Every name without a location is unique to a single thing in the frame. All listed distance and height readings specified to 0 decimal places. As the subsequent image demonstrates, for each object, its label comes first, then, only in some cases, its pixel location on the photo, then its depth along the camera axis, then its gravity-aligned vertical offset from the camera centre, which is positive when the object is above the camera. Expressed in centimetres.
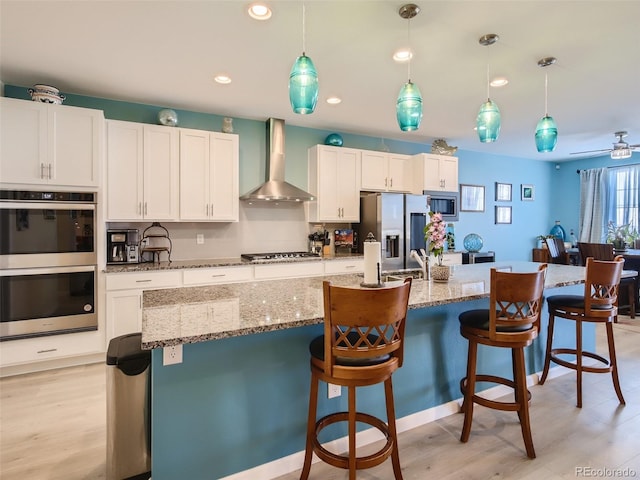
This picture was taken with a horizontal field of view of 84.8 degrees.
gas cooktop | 413 -29
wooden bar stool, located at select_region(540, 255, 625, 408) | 244 -52
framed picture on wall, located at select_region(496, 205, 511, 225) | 661 +37
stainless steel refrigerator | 456 +13
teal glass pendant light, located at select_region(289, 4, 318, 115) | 181 +77
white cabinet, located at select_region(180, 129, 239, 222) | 382 +63
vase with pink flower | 251 -6
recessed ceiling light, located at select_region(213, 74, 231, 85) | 312 +139
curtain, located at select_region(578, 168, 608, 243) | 654 +57
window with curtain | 617 +69
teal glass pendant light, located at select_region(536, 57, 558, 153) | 268 +77
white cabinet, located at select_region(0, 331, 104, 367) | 299 -103
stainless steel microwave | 516 +46
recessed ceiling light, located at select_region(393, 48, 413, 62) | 262 +136
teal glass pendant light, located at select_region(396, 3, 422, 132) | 208 +78
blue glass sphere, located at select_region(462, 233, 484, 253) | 593 -14
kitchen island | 154 -73
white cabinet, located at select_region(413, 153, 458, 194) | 503 +90
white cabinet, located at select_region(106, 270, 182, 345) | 327 -62
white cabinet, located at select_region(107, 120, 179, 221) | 351 +62
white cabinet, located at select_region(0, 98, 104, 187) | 294 +77
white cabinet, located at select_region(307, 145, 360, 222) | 456 +66
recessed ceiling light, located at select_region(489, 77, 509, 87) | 315 +139
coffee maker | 363 -15
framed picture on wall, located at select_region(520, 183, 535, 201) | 693 +83
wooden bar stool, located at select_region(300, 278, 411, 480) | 146 -54
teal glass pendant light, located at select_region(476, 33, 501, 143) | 239 +79
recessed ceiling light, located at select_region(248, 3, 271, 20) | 210 +136
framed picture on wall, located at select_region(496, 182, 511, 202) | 656 +79
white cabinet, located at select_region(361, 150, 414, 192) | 485 +88
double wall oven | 296 -28
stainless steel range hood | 416 +76
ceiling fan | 489 +119
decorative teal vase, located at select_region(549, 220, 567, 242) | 698 +6
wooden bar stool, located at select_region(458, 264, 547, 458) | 193 -56
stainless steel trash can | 168 -88
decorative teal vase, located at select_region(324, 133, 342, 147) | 470 +125
